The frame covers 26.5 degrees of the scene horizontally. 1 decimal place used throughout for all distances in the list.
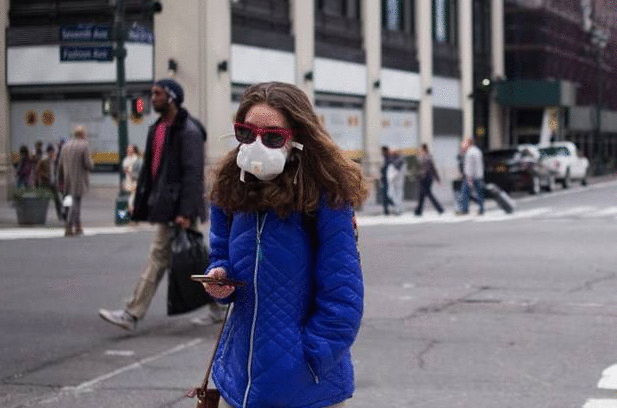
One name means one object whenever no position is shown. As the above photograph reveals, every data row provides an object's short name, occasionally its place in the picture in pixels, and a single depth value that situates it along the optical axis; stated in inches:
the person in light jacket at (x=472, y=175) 1168.2
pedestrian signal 1077.1
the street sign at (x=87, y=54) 1034.6
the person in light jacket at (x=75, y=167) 840.9
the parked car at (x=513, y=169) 1617.9
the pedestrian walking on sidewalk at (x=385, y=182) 1218.1
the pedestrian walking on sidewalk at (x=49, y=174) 1120.8
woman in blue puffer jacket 160.4
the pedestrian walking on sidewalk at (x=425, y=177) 1195.9
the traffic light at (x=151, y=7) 1035.9
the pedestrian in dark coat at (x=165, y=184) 396.5
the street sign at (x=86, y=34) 1021.3
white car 1881.2
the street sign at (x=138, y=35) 1025.5
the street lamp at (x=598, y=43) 2482.8
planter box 1010.1
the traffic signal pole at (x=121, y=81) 1034.7
